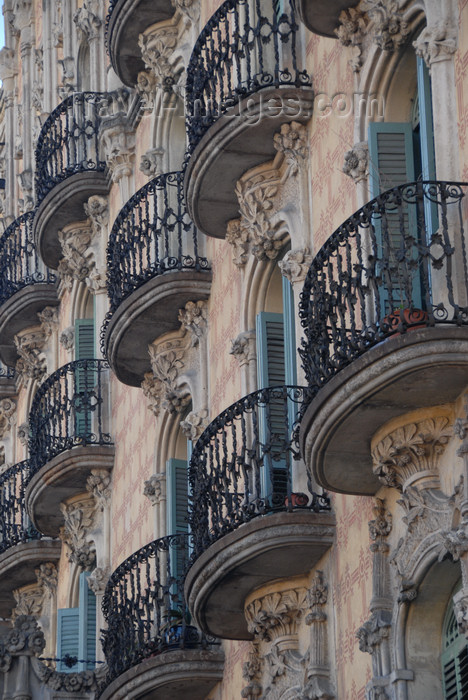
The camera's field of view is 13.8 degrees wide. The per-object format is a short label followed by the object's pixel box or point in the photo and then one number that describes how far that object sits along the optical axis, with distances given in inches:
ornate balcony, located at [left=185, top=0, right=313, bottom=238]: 763.4
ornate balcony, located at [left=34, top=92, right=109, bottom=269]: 1097.4
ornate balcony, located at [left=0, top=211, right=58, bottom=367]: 1224.2
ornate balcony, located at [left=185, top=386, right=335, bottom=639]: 692.1
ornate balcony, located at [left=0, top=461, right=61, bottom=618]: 1145.4
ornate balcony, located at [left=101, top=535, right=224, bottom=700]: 811.4
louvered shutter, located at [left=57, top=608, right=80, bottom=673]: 1053.8
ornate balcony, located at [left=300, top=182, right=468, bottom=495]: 575.2
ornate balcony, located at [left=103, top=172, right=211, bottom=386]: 892.0
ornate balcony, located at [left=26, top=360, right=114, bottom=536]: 1031.6
